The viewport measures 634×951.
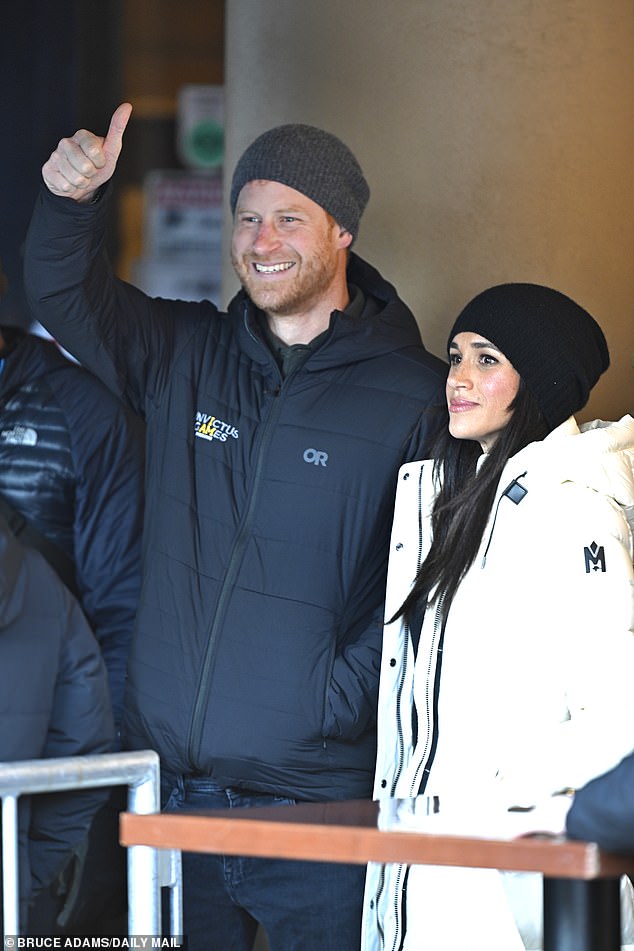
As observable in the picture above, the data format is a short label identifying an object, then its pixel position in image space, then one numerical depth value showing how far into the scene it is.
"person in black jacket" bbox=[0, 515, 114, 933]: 6.66
